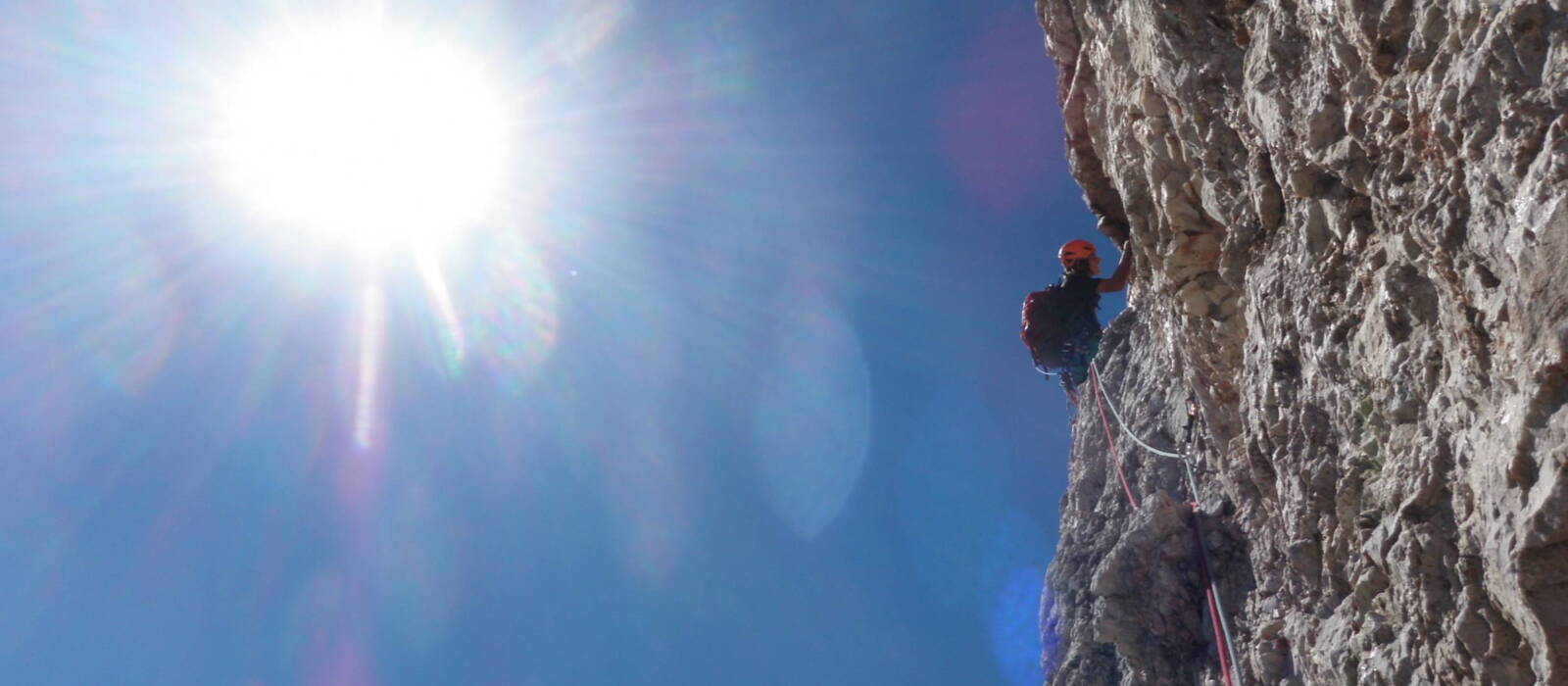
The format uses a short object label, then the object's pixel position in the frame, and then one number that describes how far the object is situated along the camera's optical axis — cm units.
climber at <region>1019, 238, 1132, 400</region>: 1105
